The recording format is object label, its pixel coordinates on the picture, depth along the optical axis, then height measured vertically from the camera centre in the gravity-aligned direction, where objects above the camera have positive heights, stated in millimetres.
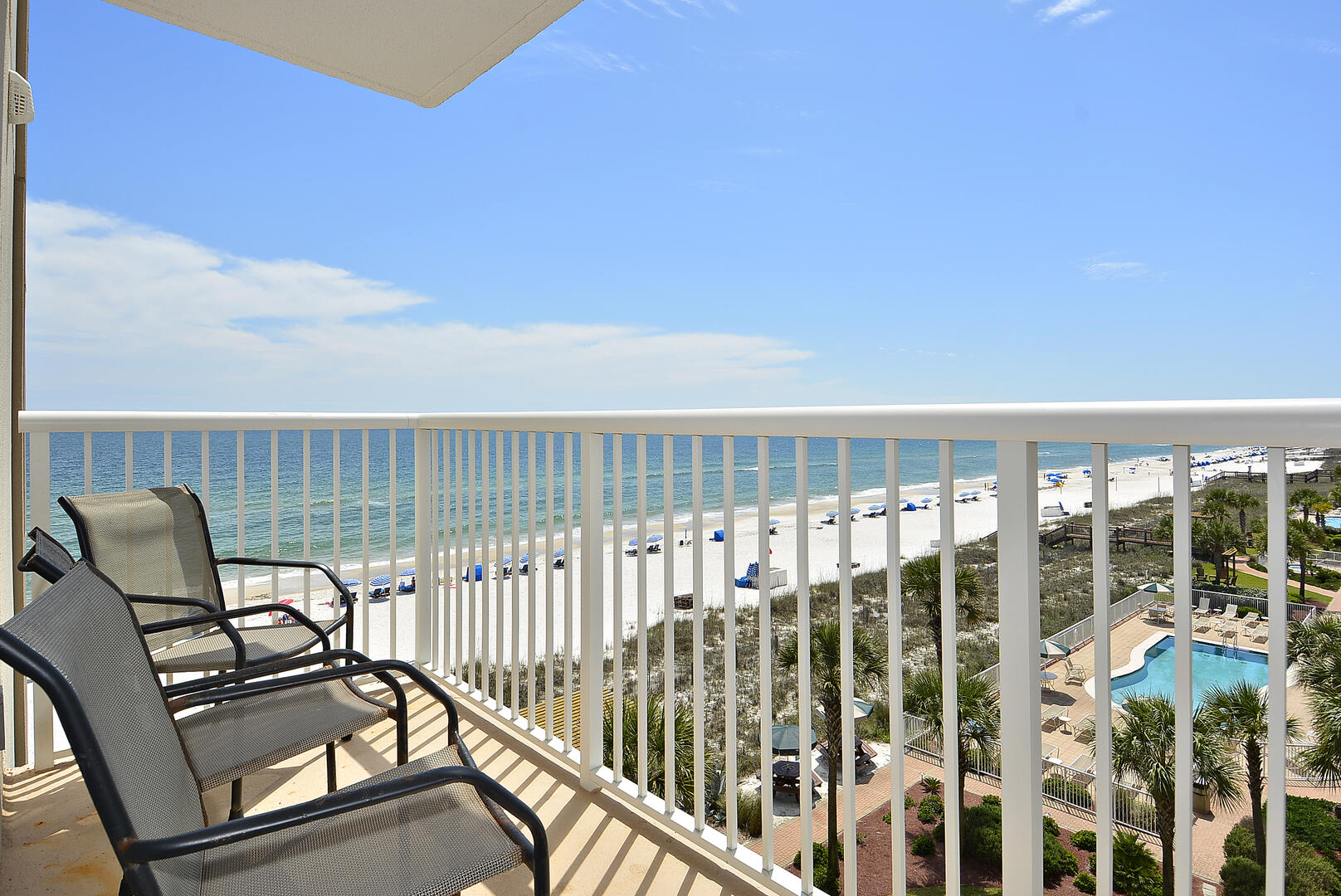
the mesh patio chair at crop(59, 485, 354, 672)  1942 -396
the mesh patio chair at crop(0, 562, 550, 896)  748 -476
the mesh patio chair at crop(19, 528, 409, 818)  1348 -614
